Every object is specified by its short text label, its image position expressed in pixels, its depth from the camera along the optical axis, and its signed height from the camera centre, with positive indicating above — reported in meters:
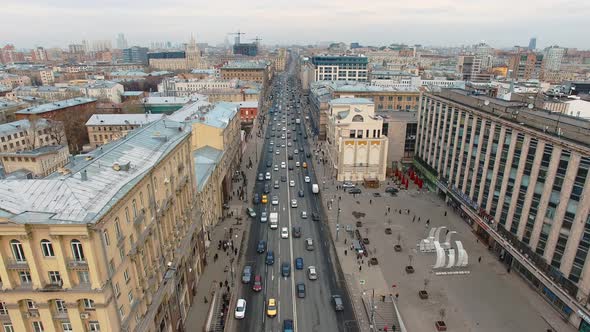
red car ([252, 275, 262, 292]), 55.34 -34.99
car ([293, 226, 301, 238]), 71.20 -34.88
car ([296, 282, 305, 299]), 53.96 -35.01
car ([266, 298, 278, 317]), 50.25 -35.09
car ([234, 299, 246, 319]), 49.91 -35.04
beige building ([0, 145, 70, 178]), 80.08 -23.91
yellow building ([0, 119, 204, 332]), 27.20 -15.55
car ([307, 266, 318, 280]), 57.88 -34.88
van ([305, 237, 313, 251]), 66.70 -35.01
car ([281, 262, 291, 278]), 58.98 -34.95
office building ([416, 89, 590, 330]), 47.62 -21.76
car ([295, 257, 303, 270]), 60.87 -34.98
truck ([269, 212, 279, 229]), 74.62 -34.54
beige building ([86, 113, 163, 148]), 120.46 -23.74
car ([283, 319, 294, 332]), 47.00 -34.94
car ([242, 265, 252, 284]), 57.38 -35.05
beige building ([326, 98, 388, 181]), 96.62 -24.49
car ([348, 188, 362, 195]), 92.56 -34.89
